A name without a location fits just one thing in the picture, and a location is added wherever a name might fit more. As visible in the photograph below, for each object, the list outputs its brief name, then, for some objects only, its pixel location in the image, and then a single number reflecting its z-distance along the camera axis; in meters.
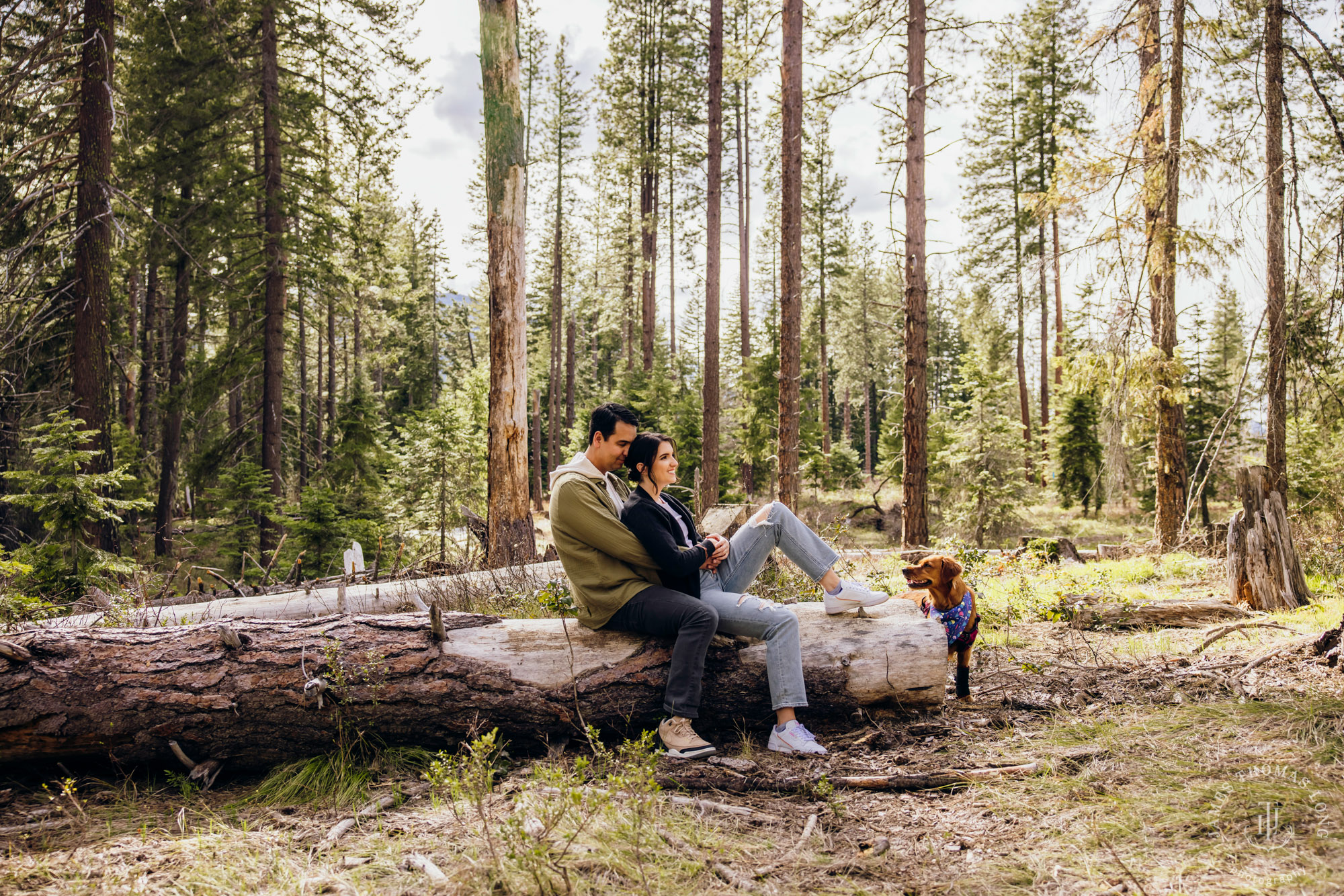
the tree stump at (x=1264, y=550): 6.56
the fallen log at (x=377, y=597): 7.05
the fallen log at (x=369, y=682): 3.79
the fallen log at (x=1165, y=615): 6.47
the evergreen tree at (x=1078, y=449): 20.98
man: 4.07
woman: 4.17
